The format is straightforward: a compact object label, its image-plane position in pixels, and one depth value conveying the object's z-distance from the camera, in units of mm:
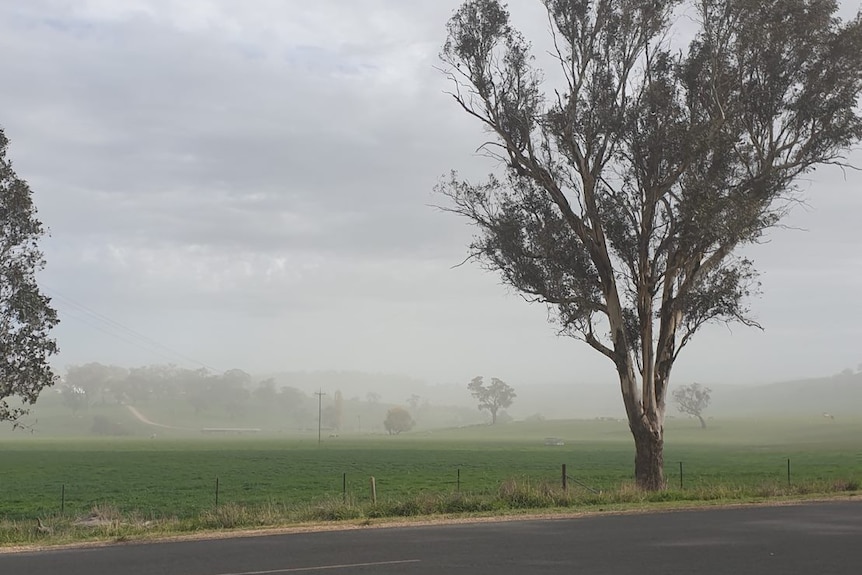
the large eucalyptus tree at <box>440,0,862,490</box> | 26094
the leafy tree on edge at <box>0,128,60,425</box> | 23578
